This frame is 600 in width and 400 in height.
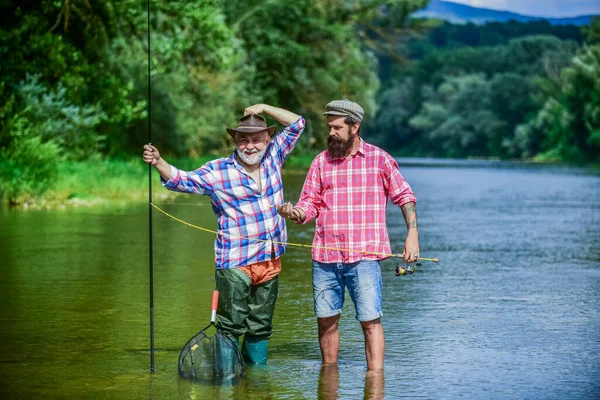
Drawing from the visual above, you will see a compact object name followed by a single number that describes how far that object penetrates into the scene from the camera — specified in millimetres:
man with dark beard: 15117
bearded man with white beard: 15603
